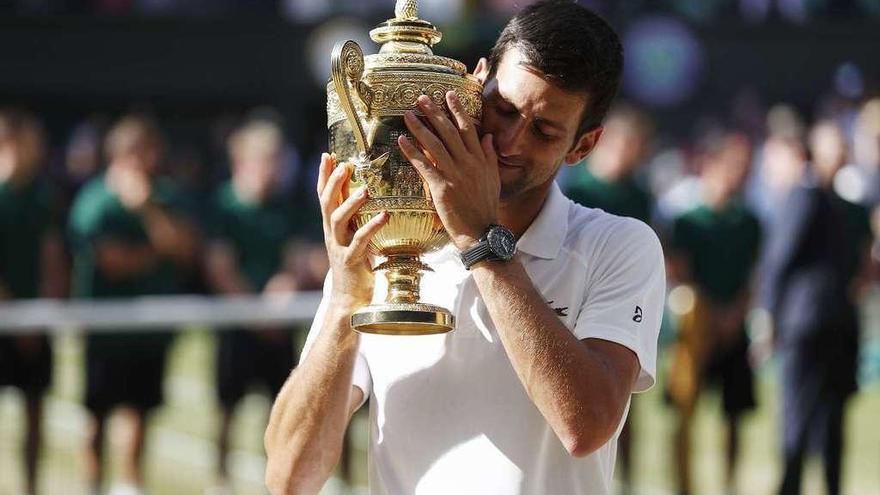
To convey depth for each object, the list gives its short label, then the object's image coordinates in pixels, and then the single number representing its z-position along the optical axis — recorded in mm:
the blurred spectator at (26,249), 15602
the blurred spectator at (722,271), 17250
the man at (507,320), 5391
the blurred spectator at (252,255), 16766
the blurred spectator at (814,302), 15727
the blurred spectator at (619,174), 16594
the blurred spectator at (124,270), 15430
